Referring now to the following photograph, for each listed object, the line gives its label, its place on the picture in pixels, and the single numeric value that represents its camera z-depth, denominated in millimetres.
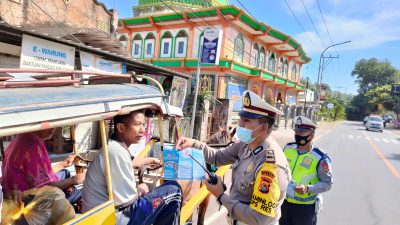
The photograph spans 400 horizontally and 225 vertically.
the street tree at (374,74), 87875
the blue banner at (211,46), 11422
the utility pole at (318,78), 35253
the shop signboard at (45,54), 6180
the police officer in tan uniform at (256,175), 2082
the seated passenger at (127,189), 2355
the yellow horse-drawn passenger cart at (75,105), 1699
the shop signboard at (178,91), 12984
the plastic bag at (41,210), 2141
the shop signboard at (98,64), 7675
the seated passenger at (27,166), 2523
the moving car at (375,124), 36969
